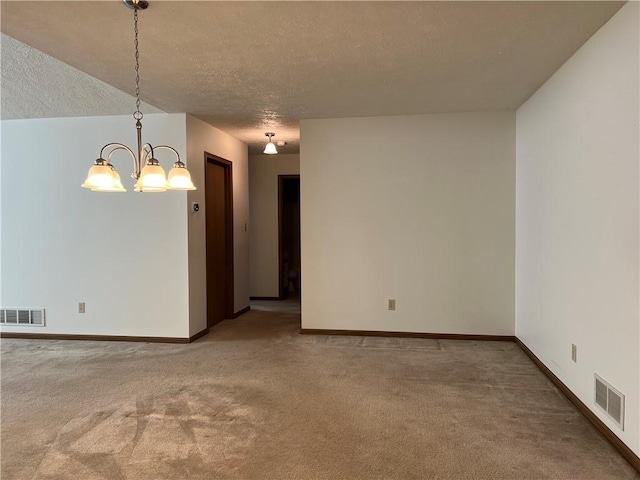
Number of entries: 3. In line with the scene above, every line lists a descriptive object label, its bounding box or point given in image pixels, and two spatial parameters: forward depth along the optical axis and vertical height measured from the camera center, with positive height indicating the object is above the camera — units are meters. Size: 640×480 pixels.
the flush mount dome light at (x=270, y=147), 5.76 +0.98
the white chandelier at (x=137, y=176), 2.44 +0.27
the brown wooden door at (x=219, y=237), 5.48 -0.15
